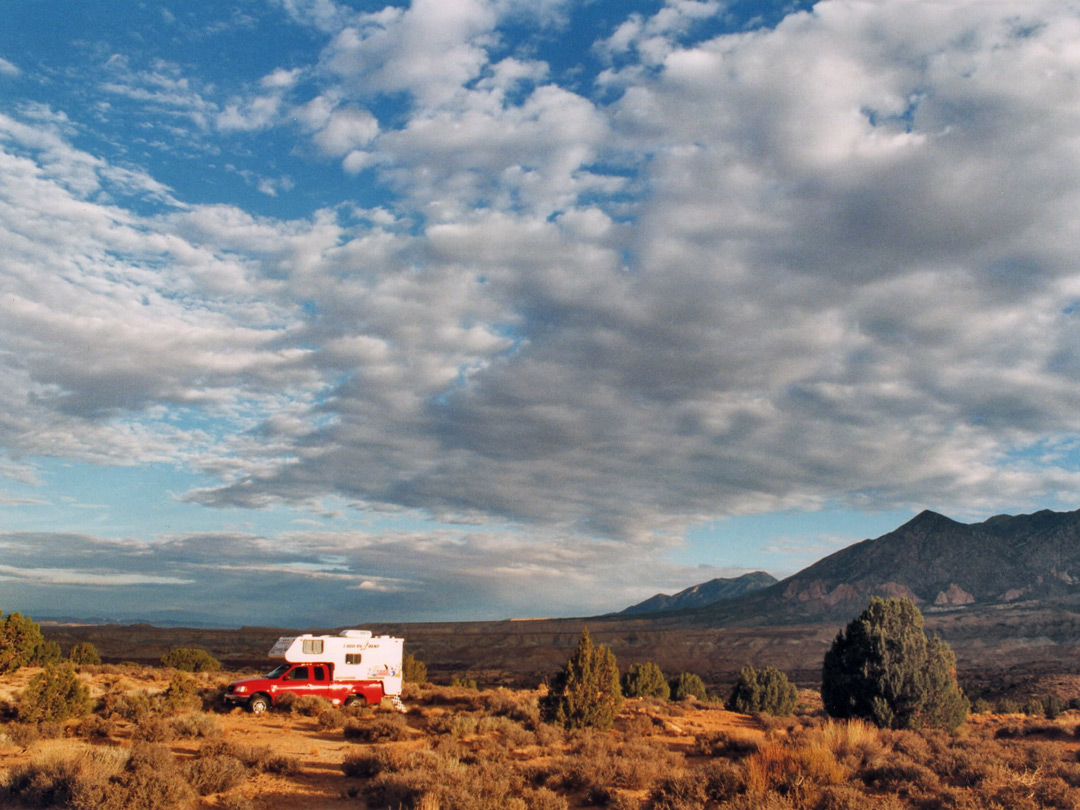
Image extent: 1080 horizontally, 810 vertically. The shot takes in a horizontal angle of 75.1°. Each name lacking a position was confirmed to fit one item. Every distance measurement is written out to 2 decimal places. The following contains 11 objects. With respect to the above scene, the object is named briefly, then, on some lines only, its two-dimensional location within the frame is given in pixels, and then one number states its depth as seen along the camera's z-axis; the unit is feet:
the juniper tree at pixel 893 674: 70.69
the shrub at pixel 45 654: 106.11
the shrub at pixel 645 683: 119.55
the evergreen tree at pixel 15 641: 78.48
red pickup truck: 71.05
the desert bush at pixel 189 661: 129.29
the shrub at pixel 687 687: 131.23
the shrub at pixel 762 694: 105.29
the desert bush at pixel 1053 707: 111.65
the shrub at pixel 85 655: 126.91
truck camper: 73.97
